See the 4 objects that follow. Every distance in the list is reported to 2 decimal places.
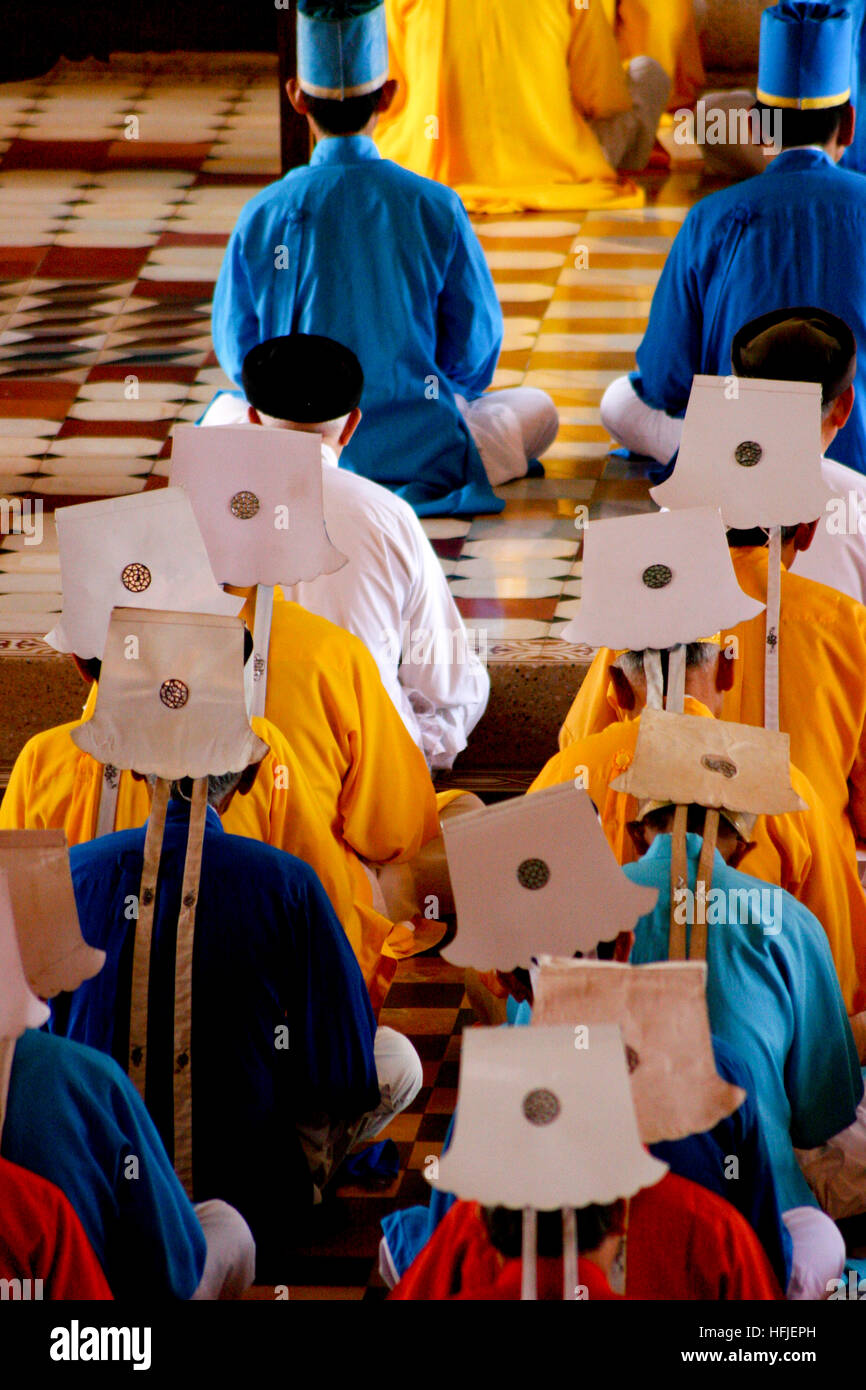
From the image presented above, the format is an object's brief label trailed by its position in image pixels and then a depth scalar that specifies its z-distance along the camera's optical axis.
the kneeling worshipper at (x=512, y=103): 8.10
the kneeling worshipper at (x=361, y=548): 4.25
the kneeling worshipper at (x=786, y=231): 5.21
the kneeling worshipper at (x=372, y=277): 5.38
